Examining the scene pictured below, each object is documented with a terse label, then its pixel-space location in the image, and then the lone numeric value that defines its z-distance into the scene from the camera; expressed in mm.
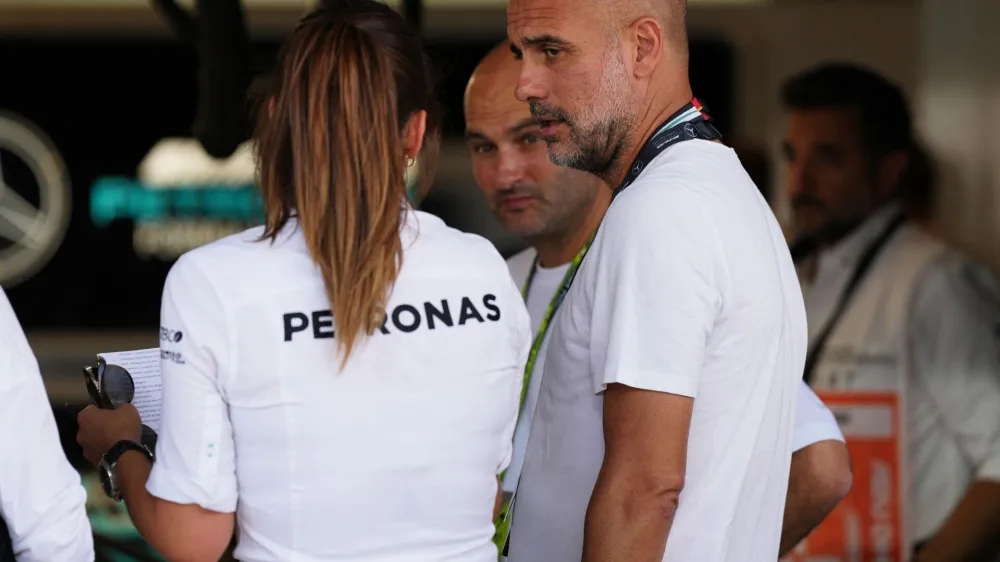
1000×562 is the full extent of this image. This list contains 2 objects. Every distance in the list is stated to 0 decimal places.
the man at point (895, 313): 6914
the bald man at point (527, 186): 5102
